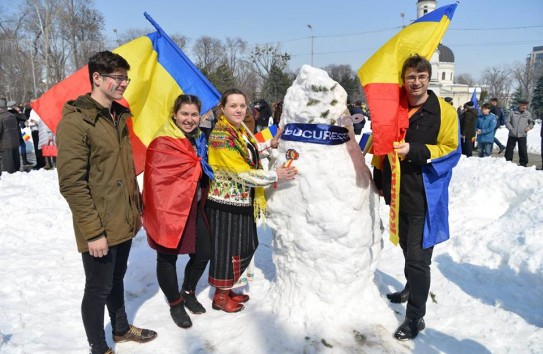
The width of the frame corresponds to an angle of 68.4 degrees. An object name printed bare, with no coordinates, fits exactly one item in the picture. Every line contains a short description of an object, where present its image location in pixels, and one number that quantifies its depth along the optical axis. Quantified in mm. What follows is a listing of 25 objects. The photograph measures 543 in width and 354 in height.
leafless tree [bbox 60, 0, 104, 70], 34109
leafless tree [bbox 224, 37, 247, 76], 56784
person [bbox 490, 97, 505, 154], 12688
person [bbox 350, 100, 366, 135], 10766
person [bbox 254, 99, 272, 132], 13129
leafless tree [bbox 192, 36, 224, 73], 58469
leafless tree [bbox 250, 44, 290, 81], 41981
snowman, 3076
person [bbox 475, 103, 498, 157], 11026
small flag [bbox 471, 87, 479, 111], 12093
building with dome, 68206
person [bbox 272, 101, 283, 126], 10629
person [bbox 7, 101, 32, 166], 11566
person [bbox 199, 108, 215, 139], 8046
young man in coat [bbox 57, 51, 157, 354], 2398
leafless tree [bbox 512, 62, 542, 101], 48931
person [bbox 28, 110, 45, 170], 11233
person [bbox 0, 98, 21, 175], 9164
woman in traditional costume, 3188
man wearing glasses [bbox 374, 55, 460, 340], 2855
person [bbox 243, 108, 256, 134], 7514
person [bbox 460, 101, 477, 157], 11094
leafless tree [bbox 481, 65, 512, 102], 61188
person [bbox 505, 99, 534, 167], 10383
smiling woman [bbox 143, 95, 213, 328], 3139
